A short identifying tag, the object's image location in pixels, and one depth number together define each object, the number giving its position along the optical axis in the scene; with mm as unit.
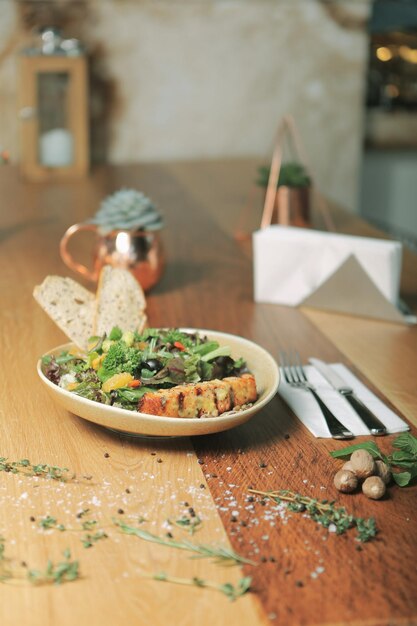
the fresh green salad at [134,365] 1148
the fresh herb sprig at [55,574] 884
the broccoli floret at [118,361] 1161
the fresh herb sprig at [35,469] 1096
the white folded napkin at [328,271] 1693
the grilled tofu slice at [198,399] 1108
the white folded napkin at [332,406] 1243
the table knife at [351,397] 1234
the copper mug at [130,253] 1848
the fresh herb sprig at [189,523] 980
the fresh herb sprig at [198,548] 920
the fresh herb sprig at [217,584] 864
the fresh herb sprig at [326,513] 978
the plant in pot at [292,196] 2363
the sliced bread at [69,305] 1375
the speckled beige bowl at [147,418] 1089
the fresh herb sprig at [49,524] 980
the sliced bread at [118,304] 1409
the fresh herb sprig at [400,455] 1082
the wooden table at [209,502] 854
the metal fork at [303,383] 1217
